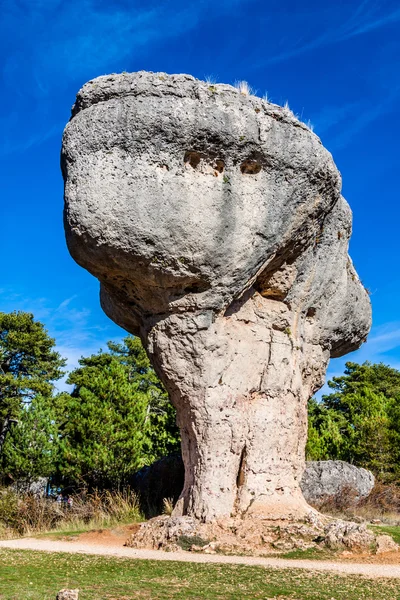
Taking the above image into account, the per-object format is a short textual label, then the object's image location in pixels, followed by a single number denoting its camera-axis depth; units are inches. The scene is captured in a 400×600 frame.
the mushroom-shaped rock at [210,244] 374.3
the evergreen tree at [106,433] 603.2
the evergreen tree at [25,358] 1037.8
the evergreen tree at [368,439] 780.6
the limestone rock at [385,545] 336.5
